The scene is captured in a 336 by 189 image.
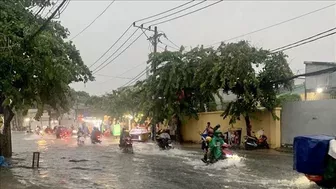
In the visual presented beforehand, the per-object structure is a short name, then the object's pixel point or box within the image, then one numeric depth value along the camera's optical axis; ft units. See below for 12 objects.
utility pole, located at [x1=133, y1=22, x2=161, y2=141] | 119.67
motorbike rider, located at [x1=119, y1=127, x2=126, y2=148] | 86.93
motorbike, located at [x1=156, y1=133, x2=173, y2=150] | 86.53
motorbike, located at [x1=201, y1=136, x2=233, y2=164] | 55.77
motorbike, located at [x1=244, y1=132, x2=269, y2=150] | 85.05
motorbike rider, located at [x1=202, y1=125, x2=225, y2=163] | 55.36
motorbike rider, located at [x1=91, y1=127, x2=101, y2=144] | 117.39
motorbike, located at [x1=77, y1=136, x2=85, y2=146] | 117.14
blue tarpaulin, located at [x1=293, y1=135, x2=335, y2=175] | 35.83
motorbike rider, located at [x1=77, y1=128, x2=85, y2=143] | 119.26
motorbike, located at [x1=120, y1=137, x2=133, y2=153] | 85.34
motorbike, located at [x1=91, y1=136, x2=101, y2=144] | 117.29
